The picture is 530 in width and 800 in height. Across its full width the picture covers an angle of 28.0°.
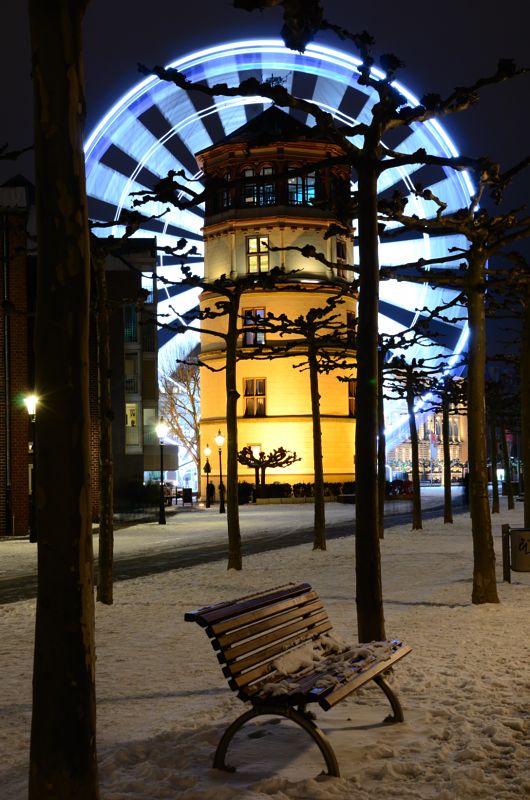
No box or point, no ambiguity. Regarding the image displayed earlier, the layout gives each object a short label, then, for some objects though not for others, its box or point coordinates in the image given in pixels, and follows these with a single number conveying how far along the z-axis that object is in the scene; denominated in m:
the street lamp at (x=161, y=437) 38.33
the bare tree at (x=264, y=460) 60.50
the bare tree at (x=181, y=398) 82.74
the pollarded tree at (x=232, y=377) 19.38
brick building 31.88
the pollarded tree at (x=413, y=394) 30.77
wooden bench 5.86
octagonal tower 64.44
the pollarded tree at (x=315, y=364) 24.08
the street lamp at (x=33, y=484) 27.92
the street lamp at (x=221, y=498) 46.32
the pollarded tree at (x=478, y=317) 13.71
